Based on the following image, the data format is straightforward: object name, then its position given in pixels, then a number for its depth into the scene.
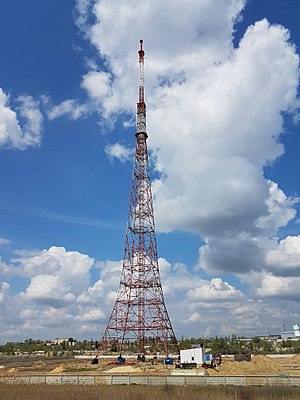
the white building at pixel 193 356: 52.09
